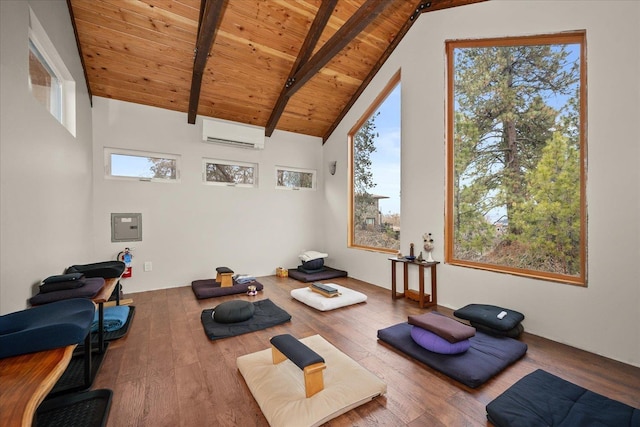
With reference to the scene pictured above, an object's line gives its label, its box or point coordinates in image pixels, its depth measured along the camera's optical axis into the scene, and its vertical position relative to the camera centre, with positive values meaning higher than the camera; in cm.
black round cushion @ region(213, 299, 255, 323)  278 -103
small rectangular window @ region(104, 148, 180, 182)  392 +74
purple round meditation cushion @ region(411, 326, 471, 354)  211 -105
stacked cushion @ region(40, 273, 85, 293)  198 -51
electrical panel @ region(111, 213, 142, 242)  388 -19
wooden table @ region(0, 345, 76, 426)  77 -57
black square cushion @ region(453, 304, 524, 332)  241 -98
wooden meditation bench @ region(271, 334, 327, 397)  158 -89
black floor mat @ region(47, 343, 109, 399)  175 -114
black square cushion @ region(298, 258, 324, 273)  502 -98
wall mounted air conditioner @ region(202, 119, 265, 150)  442 +137
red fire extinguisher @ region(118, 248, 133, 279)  386 -64
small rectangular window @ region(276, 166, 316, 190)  532 +72
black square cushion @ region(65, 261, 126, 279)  253 -53
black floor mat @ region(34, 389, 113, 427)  148 -114
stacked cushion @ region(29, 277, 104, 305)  190 -58
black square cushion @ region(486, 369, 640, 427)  141 -110
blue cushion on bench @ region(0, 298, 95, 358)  106 -52
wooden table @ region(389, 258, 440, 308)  330 -94
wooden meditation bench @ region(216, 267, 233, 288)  402 -94
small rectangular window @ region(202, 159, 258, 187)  460 +72
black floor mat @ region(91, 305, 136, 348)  245 -113
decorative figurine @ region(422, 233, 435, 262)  347 -41
